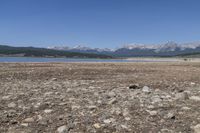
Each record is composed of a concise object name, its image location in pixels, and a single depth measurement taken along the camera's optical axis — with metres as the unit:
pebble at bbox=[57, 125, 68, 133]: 4.14
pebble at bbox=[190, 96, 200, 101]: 5.89
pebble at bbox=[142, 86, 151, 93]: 6.84
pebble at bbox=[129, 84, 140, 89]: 7.49
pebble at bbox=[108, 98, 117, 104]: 5.54
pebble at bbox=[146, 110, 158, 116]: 4.81
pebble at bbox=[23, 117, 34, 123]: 4.54
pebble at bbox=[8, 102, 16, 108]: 5.33
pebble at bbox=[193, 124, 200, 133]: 4.12
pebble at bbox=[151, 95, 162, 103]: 5.65
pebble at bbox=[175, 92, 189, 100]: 6.01
